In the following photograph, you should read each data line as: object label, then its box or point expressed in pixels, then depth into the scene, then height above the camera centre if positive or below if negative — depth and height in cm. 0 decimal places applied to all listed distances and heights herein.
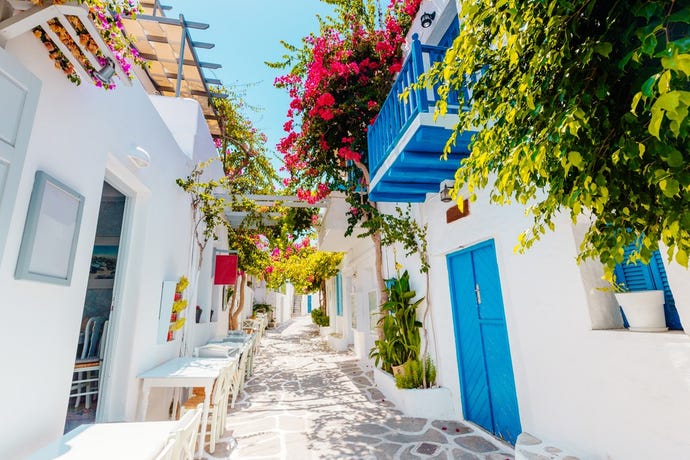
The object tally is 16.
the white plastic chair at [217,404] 407 -122
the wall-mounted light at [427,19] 570 +500
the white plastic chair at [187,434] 227 -89
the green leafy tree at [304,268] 1404 +186
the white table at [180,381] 380 -81
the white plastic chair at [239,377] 588 -129
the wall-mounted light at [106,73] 249 +184
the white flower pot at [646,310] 245 -10
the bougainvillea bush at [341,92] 603 +401
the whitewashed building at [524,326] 239 -26
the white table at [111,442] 203 -88
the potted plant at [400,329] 581 -44
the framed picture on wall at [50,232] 216 +60
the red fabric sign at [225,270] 763 +95
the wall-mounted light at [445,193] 489 +165
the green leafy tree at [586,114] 124 +87
